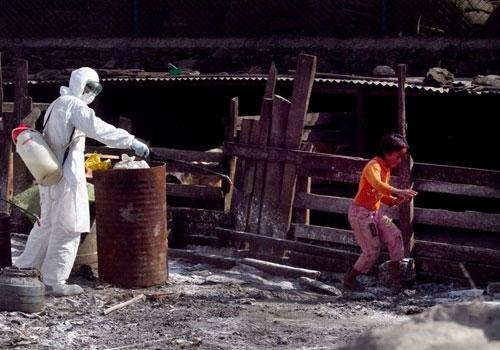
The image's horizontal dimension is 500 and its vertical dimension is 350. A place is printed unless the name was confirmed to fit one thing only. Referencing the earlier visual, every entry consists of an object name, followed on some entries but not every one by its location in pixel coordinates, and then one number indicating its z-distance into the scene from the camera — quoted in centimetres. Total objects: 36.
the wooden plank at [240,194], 1094
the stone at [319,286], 941
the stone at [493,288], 904
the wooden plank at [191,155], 1127
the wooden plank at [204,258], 1053
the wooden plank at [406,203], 972
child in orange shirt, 916
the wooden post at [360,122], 1244
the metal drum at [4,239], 948
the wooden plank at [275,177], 1062
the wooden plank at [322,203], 1012
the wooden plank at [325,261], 1005
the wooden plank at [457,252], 944
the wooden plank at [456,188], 945
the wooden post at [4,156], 1195
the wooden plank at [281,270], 998
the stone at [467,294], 907
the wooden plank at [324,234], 1017
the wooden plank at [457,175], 943
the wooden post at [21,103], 1180
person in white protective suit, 909
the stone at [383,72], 1357
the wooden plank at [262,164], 1072
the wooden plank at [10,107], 1235
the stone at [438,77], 1196
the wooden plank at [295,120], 1049
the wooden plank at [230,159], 1113
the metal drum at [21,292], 833
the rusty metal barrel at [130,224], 938
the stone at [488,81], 1182
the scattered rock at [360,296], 919
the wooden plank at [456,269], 943
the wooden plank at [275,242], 1017
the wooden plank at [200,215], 1109
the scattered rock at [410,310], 850
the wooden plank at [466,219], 954
